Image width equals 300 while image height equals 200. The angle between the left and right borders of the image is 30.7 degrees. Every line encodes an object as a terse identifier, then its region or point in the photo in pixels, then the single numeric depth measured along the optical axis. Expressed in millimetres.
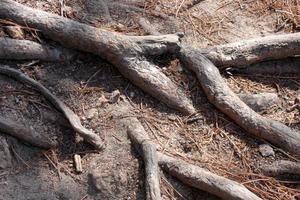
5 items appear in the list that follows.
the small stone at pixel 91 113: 3666
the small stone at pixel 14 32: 3818
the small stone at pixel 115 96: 3764
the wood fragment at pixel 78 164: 3451
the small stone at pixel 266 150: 3715
